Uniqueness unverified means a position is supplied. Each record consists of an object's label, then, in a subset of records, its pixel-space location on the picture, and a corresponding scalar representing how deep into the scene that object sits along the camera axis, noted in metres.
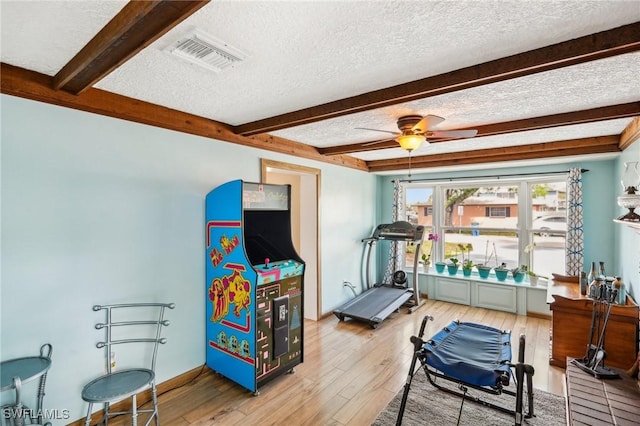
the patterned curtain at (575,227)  4.29
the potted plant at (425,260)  5.79
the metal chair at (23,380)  1.66
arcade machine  2.62
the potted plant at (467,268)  5.32
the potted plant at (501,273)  4.98
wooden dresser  2.82
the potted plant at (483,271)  5.17
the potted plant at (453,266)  5.43
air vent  1.55
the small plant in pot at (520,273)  4.86
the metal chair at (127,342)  1.95
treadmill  4.42
